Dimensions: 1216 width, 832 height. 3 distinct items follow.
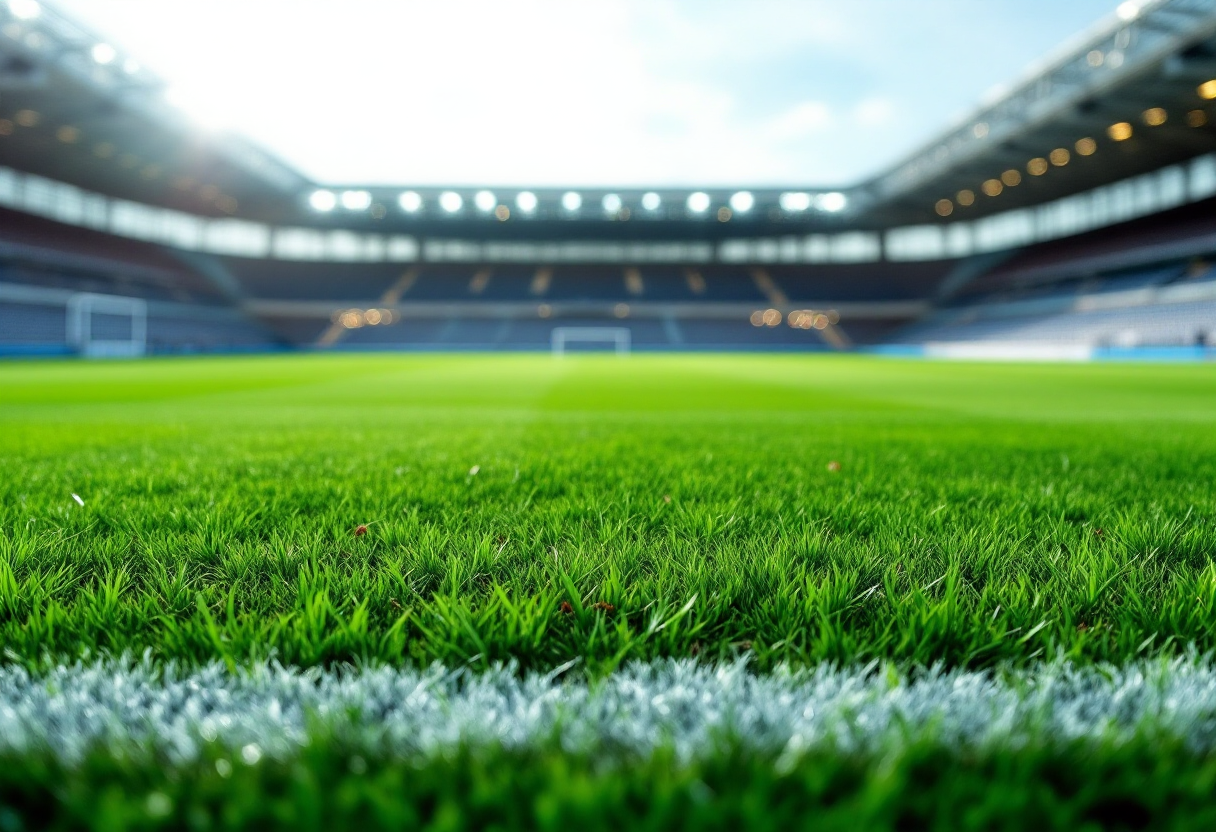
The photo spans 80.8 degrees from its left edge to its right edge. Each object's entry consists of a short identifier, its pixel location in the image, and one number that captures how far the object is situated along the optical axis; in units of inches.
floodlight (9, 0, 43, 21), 859.4
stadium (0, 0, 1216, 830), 32.9
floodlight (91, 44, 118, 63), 978.1
